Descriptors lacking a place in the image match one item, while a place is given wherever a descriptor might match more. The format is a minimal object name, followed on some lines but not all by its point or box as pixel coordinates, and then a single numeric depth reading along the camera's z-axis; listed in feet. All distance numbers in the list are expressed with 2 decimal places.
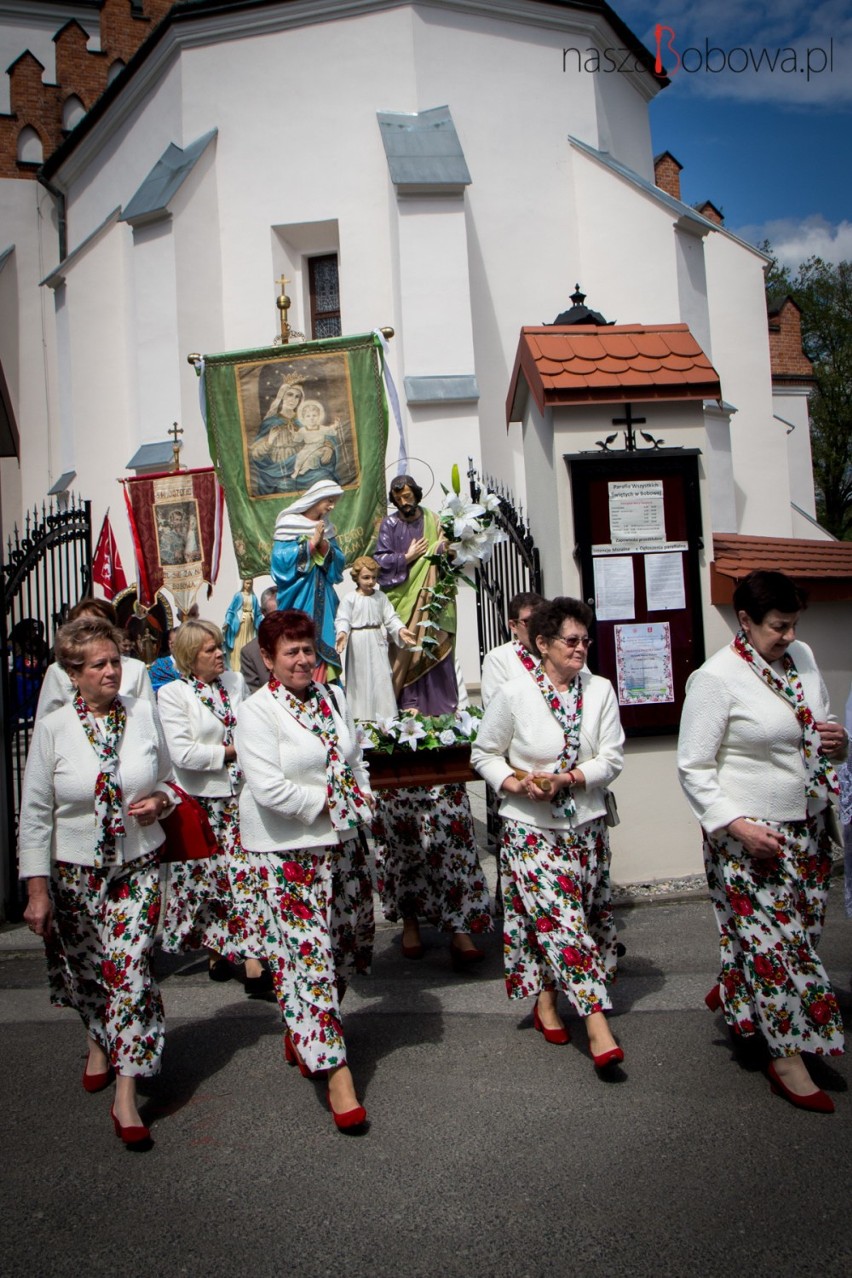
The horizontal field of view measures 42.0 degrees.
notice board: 22.91
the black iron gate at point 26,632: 24.77
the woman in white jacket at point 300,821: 13.08
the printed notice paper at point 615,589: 22.97
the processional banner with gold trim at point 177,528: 35.12
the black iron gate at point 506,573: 25.16
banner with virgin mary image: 28.68
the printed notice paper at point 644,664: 22.95
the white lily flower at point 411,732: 18.35
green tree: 134.31
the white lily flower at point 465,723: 18.71
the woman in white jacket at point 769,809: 12.73
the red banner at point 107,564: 33.58
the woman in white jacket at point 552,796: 14.42
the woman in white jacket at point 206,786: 18.49
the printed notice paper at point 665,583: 23.18
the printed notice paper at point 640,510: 23.15
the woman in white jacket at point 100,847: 13.07
